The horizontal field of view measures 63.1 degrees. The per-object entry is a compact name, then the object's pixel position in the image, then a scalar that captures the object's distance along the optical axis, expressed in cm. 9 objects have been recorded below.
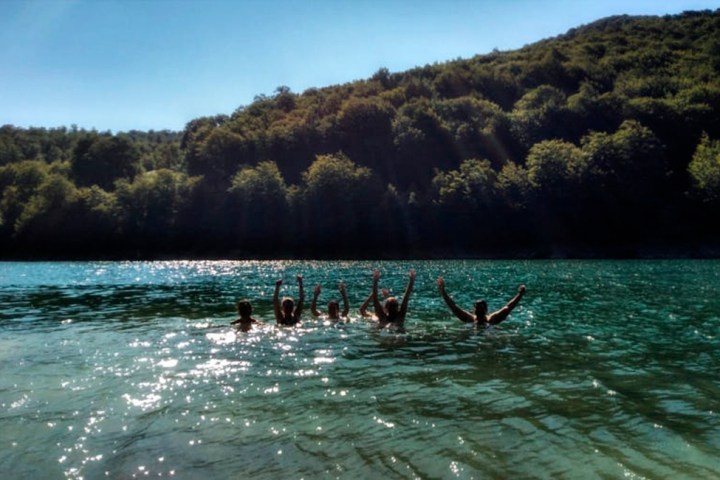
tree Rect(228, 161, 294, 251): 11456
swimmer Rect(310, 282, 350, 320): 2098
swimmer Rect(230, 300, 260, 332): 1934
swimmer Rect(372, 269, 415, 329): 1875
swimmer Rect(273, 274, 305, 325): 1980
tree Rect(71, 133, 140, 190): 17450
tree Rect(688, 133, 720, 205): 9962
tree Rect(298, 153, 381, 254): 11044
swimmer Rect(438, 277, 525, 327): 1902
